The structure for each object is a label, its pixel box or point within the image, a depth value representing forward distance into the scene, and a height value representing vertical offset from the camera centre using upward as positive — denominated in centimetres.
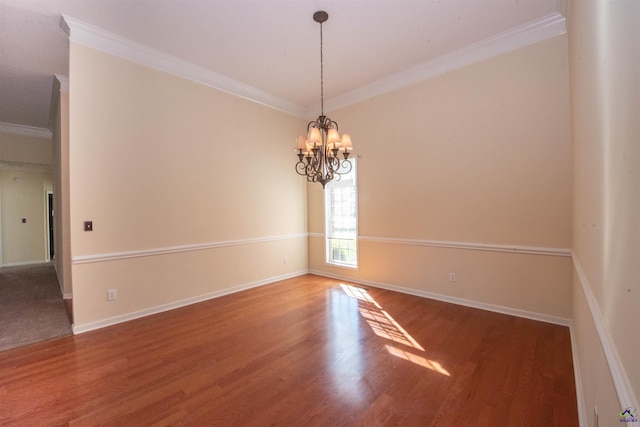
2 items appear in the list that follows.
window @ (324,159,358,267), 486 -13
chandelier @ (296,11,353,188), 274 +71
